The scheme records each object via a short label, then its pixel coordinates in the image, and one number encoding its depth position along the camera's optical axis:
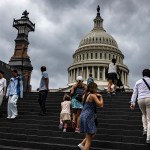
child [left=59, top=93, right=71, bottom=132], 5.59
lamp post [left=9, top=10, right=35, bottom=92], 21.92
